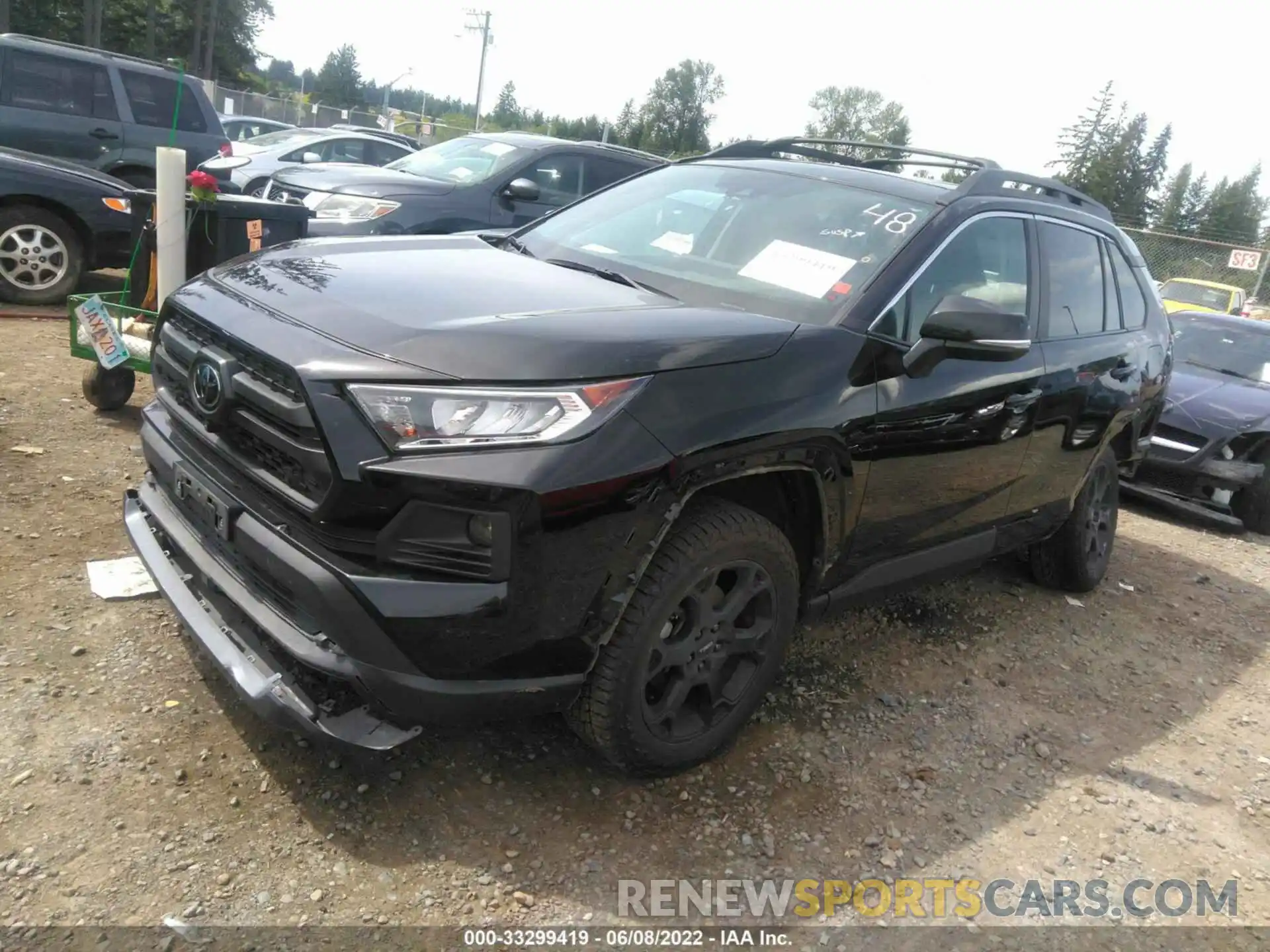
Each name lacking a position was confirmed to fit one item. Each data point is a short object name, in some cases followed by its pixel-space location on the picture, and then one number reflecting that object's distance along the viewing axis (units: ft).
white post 16.83
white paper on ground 11.03
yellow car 59.57
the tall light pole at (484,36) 152.15
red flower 17.20
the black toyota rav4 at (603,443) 7.09
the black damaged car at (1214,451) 22.61
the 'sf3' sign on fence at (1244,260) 65.51
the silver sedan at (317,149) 41.50
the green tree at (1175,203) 224.33
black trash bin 17.58
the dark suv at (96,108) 28.50
